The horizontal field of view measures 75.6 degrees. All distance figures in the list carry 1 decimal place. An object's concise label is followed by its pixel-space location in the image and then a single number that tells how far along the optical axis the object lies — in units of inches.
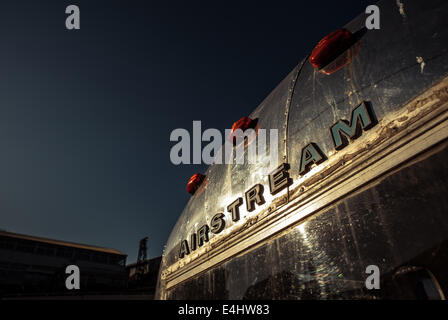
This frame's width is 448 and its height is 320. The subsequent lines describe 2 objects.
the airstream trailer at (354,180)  19.2
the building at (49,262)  943.2
